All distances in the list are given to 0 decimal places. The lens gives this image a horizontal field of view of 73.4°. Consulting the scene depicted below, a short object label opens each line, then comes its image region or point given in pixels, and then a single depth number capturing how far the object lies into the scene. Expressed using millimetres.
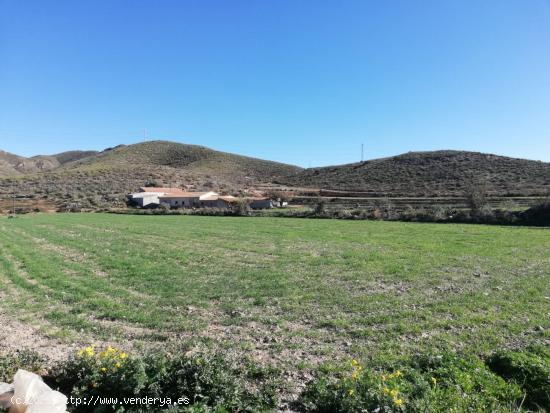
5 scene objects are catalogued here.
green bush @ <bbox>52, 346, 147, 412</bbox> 4532
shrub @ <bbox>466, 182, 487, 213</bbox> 42719
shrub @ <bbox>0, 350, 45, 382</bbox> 4961
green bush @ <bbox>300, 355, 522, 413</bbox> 4359
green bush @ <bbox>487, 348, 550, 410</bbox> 4812
